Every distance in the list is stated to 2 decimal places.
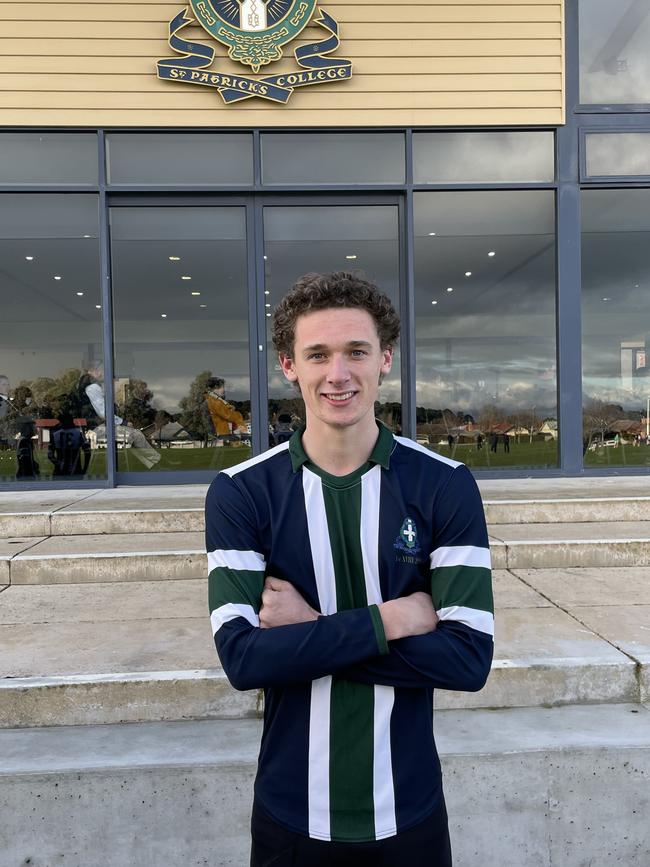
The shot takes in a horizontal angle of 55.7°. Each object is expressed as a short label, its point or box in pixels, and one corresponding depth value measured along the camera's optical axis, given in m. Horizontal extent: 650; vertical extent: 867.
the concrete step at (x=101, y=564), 4.63
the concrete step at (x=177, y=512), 5.57
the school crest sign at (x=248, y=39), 6.96
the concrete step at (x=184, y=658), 2.90
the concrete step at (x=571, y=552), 4.83
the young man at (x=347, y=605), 1.36
